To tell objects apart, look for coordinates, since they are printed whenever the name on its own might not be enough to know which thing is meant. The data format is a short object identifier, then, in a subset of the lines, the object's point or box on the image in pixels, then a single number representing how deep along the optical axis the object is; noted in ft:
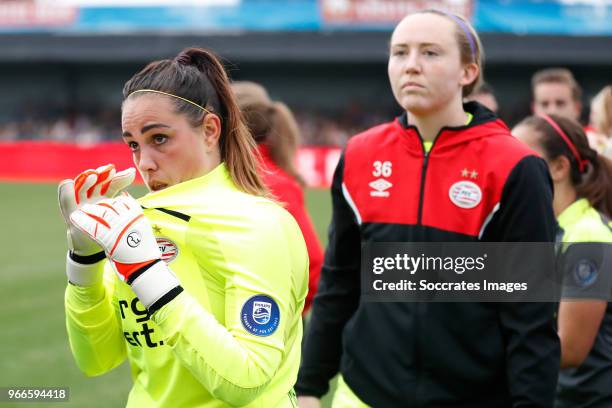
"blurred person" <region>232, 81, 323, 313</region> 29.71
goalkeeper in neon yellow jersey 14.08
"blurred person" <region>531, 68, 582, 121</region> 41.47
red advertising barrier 151.94
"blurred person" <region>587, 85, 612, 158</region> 34.12
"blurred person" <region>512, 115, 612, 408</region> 22.09
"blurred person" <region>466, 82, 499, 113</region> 36.14
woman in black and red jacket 18.71
